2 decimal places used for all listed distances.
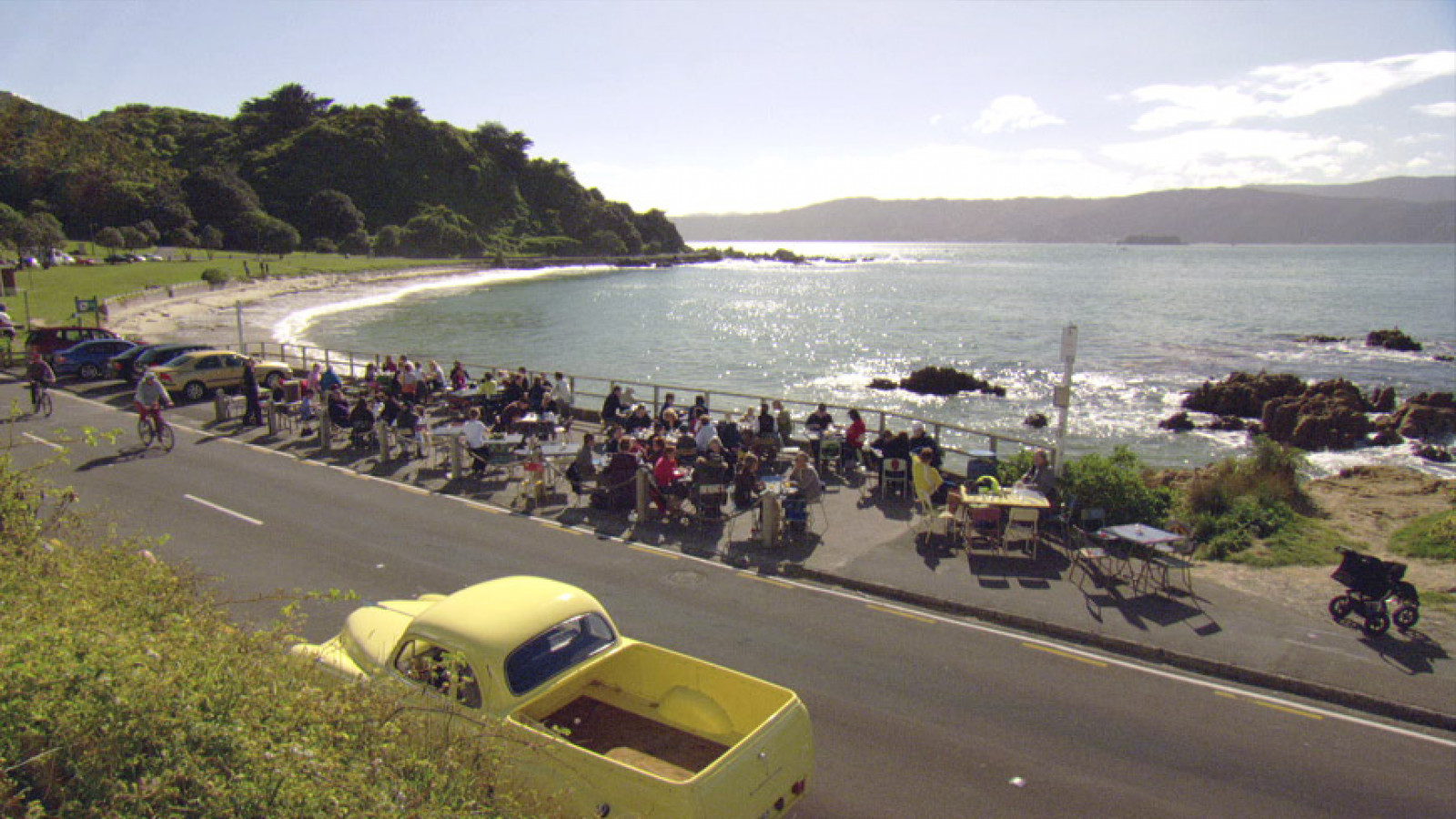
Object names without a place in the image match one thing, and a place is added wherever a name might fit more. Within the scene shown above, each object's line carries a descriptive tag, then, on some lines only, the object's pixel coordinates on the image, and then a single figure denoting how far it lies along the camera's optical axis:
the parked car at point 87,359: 26.02
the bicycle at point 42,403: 20.53
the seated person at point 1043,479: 12.93
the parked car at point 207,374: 23.42
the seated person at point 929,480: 12.52
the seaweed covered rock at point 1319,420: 31.57
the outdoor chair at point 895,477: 14.71
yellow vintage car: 4.95
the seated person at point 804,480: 12.78
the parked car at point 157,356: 23.98
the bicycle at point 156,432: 17.92
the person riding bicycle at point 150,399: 17.69
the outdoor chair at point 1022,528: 11.56
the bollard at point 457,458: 16.25
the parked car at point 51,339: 26.80
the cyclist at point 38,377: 20.45
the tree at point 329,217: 131.38
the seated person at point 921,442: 15.03
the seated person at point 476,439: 15.90
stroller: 9.24
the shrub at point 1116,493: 12.34
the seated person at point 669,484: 13.66
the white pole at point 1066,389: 12.89
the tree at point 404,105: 175.50
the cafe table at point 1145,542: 10.35
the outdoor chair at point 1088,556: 11.05
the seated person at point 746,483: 13.83
